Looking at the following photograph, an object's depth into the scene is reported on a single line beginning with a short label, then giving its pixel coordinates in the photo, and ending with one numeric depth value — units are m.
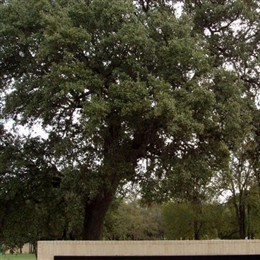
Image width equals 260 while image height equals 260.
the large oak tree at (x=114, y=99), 15.59
